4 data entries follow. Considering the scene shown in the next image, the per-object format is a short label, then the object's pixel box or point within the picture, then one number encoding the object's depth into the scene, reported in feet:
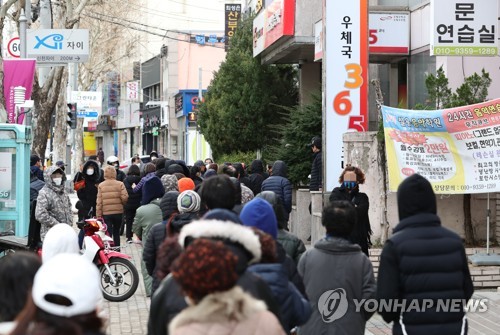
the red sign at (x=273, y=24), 78.38
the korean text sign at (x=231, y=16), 160.86
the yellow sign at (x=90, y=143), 356.50
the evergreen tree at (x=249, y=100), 104.68
